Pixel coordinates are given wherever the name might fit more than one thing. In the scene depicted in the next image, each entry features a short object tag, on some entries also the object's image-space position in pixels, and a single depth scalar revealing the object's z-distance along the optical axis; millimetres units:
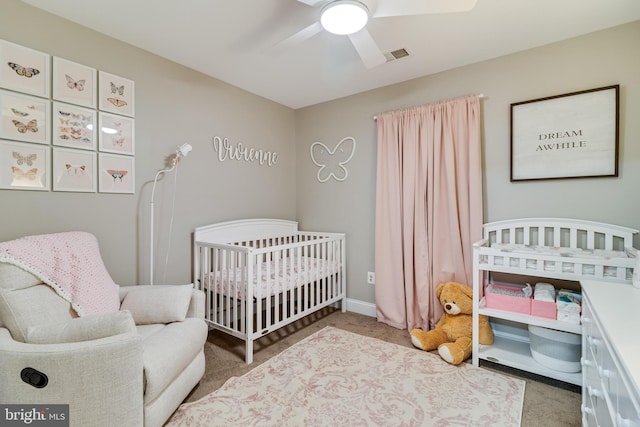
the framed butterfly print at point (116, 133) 1960
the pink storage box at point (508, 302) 1838
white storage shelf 1656
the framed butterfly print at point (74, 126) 1769
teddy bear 2109
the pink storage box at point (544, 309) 1751
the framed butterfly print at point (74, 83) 1768
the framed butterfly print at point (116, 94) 1946
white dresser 752
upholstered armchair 1089
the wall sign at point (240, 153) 2682
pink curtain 2357
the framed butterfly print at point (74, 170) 1781
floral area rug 1500
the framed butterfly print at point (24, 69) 1591
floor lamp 2150
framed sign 1911
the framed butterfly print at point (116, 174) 1964
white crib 2080
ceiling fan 1330
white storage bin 1795
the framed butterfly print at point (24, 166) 1609
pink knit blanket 1401
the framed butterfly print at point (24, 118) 1601
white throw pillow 1716
